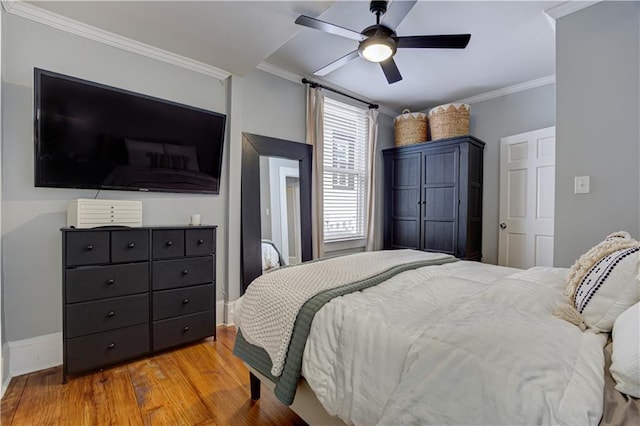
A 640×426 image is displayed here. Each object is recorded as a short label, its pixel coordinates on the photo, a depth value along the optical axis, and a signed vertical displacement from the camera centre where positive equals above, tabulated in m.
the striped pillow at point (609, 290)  0.89 -0.26
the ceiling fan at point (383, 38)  1.93 +1.20
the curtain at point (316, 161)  3.42 +0.57
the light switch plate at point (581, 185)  1.98 +0.17
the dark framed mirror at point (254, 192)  2.93 +0.17
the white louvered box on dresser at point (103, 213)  1.95 -0.03
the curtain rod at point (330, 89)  3.37 +1.49
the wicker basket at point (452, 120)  3.63 +1.12
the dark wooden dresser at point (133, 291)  1.86 -0.60
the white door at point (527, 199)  3.22 +0.13
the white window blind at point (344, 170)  3.73 +0.53
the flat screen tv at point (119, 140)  1.93 +0.53
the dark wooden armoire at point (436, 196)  3.54 +0.17
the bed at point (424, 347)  0.70 -0.41
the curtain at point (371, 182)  4.07 +0.38
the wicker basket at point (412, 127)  4.04 +1.15
